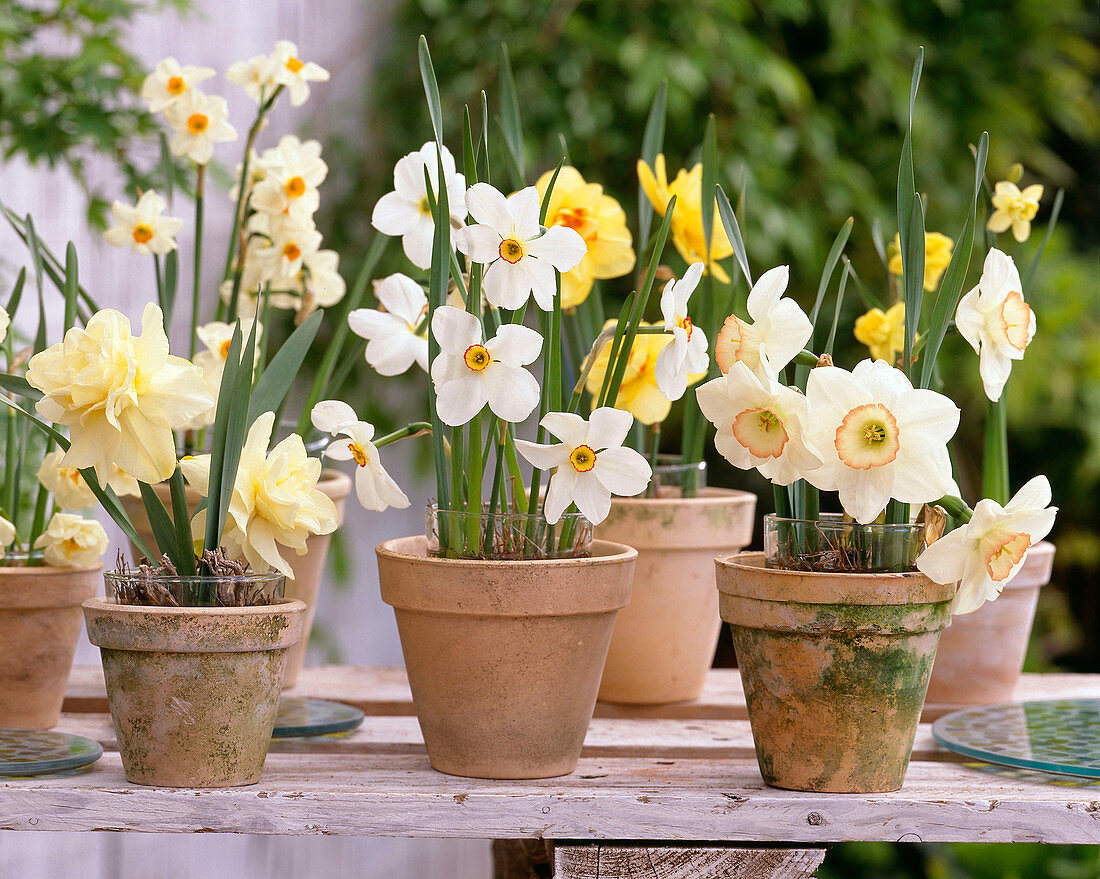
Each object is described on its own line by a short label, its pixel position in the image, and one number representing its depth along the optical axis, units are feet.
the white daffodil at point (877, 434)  5.92
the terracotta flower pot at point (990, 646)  6.88
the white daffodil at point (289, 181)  6.86
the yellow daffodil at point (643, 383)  6.53
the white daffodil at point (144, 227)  6.78
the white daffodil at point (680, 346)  6.04
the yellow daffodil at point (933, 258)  6.74
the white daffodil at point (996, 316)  6.10
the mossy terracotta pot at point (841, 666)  6.08
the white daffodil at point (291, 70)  6.90
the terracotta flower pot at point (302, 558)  6.80
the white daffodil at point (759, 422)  5.93
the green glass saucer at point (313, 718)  6.56
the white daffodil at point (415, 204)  6.25
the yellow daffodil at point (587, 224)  6.53
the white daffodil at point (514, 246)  5.98
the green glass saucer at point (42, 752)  6.14
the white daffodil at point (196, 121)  6.83
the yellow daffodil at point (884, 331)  6.70
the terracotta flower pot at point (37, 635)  6.46
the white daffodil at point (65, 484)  6.46
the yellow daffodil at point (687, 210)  6.73
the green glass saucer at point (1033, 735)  6.29
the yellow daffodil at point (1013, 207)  6.64
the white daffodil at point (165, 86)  6.82
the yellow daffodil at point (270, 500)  6.12
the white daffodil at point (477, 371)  6.00
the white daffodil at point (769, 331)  6.00
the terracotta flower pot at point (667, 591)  6.83
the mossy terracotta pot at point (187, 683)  6.03
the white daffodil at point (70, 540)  6.50
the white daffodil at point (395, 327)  6.32
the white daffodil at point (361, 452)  6.12
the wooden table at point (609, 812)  6.03
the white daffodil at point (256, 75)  6.92
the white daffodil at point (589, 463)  6.01
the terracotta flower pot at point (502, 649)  6.14
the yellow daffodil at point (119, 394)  5.90
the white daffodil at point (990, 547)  5.99
